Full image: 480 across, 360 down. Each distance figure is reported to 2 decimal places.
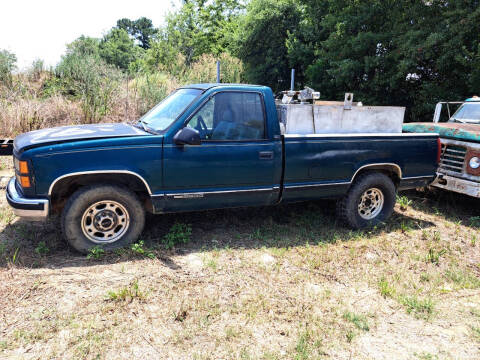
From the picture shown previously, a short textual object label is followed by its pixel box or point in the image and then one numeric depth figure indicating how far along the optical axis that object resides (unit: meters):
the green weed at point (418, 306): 3.43
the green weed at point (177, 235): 4.45
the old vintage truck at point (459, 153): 5.79
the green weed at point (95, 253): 3.95
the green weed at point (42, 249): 4.02
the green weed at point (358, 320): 3.17
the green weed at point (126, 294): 3.34
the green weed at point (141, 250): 4.05
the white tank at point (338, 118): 4.81
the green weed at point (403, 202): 6.28
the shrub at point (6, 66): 11.07
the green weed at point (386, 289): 3.71
